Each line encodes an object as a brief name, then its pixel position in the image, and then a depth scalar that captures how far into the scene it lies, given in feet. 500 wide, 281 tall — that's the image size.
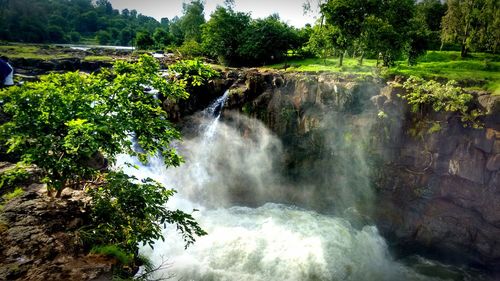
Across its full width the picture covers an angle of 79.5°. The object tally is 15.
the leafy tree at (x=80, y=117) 20.59
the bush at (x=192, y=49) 152.97
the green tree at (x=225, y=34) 134.72
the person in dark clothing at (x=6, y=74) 40.32
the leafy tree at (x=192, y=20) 225.97
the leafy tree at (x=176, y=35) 243.89
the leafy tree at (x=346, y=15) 87.76
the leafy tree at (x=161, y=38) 257.75
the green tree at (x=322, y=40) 99.81
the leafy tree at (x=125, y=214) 22.25
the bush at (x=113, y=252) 22.13
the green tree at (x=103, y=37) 390.01
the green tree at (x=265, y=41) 124.06
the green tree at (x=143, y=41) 238.50
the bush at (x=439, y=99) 55.98
